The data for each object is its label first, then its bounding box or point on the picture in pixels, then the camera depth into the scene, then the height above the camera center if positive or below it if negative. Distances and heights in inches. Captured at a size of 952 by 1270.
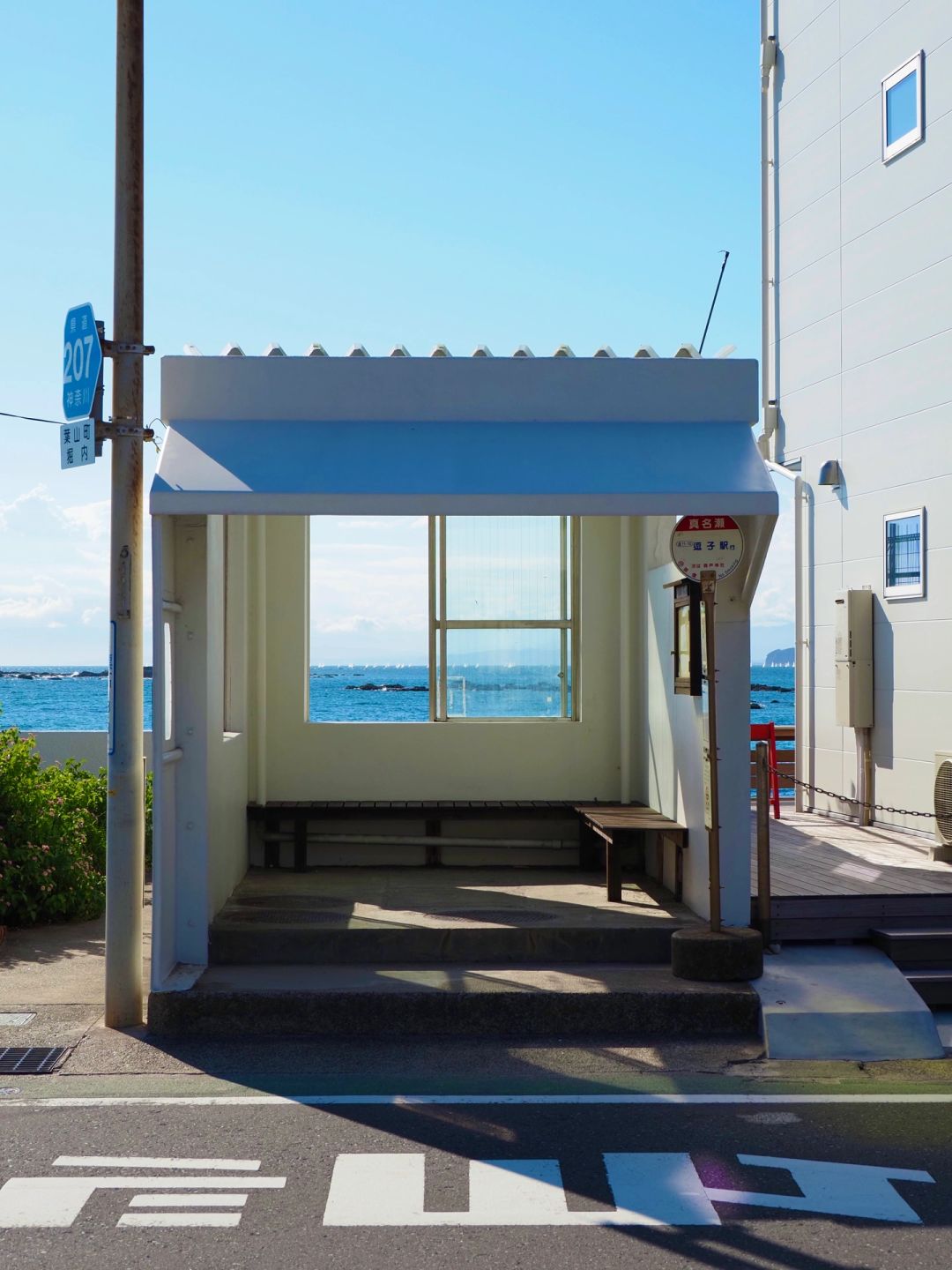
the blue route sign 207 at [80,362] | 266.2 +63.8
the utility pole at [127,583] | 267.9 +18.5
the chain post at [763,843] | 294.0 -39.0
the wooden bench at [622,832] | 335.3 -41.7
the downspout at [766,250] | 548.1 +178.5
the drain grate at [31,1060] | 242.4 -73.1
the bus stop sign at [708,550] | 285.7 +26.2
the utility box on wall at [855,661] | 449.7 +2.9
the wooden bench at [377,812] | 387.9 -41.8
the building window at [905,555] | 423.8 +38.2
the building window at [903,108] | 430.6 +189.3
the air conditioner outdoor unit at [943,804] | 369.7 -39.3
